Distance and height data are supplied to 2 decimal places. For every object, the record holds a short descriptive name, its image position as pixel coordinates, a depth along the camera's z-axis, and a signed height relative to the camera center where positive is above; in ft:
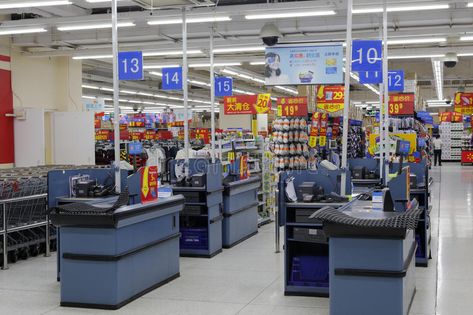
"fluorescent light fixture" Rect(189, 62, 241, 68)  55.72 +6.27
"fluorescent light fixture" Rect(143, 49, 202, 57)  49.88 +6.32
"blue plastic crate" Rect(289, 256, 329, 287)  20.98 -4.94
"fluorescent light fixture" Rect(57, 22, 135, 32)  38.11 +6.60
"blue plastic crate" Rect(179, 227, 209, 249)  27.86 -5.06
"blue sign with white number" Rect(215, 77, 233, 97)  54.70 +3.85
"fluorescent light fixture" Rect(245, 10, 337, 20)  34.99 +6.65
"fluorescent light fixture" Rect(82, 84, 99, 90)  82.68 +5.83
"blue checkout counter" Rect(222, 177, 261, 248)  29.96 -4.28
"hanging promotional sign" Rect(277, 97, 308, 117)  45.03 +1.36
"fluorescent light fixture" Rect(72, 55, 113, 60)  48.76 +5.89
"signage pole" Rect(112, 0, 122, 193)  21.64 +1.18
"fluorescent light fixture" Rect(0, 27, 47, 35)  39.93 +6.54
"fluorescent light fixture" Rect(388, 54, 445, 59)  51.87 +6.20
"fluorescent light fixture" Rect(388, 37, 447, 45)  43.61 +6.38
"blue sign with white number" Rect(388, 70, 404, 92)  51.26 +3.97
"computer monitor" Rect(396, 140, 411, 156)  29.78 -0.95
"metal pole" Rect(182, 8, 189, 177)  28.96 +1.39
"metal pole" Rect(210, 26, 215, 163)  33.01 +1.05
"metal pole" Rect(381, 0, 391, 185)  24.67 +1.41
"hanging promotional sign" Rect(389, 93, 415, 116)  48.75 +1.86
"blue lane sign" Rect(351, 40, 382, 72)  28.94 +3.41
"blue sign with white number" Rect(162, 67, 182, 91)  41.98 +3.51
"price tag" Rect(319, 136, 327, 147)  47.06 -0.94
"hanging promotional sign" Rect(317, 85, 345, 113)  51.83 +2.59
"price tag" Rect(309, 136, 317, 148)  45.93 -0.96
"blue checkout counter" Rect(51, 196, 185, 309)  18.90 -4.02
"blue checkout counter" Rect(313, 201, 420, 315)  15.66 -3.54
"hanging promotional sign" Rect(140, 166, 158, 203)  21.18 -1.94
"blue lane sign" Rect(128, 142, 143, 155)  26.40 -0.84
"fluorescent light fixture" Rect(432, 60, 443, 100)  63.13 +6.57
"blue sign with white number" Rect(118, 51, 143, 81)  35.12 +3.65
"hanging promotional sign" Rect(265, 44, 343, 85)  35.14 +3.75
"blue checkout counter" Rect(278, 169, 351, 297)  20.79 -4.29
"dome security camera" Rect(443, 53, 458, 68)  53.76 +6.30
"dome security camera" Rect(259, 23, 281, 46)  41.11 +6.42
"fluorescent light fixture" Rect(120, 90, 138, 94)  93.36 +5.74
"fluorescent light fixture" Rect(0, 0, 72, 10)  30.19 +6.49
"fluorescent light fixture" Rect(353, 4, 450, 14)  33.48 +6.72
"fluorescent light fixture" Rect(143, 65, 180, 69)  57.04 +5.90
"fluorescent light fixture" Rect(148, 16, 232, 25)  36.26 +6.62
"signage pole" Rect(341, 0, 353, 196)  21.45 +1.37
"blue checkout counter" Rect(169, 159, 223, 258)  27.71 -4.16
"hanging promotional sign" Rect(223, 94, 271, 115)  63.57 +2.56
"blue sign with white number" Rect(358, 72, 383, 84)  29.03 +2.56
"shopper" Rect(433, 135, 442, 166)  102.83 -3.40
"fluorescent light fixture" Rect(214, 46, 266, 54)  46.82 +6.24
